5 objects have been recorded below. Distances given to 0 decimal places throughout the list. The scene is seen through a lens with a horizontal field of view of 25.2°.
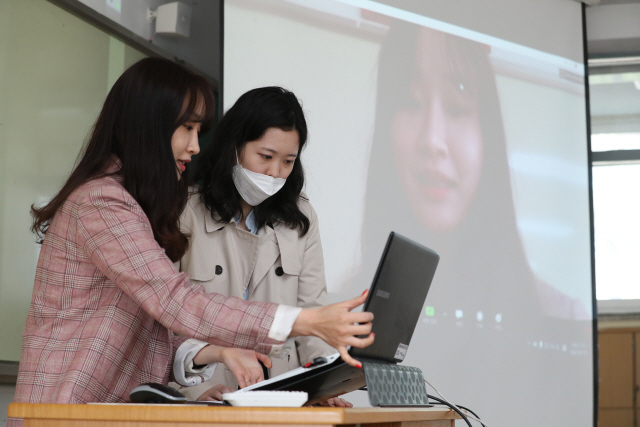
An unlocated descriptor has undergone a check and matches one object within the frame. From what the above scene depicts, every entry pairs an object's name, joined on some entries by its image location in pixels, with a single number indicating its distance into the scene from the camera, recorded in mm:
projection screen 4438
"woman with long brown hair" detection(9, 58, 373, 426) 2394
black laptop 2413
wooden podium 2218
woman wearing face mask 3026
